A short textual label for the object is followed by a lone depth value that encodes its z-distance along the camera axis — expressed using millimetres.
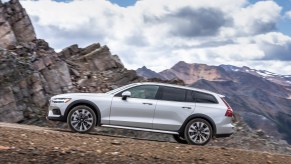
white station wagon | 12234
